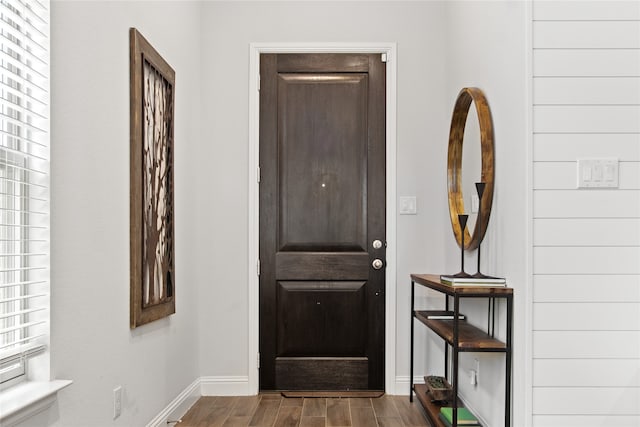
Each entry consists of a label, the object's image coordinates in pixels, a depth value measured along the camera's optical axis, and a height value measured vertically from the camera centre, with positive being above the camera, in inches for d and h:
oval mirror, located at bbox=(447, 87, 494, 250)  113.0 +9.4
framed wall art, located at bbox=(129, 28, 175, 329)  105.2 +4.6
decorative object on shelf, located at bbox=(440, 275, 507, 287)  103.6 -12.5
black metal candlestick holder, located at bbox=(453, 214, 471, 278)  115.7 -2.5
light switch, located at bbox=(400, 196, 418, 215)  154.7 +0.8
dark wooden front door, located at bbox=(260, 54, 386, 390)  155.3 -7.3
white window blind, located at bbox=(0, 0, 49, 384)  68.6 +3.0
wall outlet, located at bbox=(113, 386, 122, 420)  97.0 -31.7
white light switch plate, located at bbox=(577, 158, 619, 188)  94.2 +5.8
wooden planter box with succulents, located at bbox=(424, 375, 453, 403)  129.9 -39.3
